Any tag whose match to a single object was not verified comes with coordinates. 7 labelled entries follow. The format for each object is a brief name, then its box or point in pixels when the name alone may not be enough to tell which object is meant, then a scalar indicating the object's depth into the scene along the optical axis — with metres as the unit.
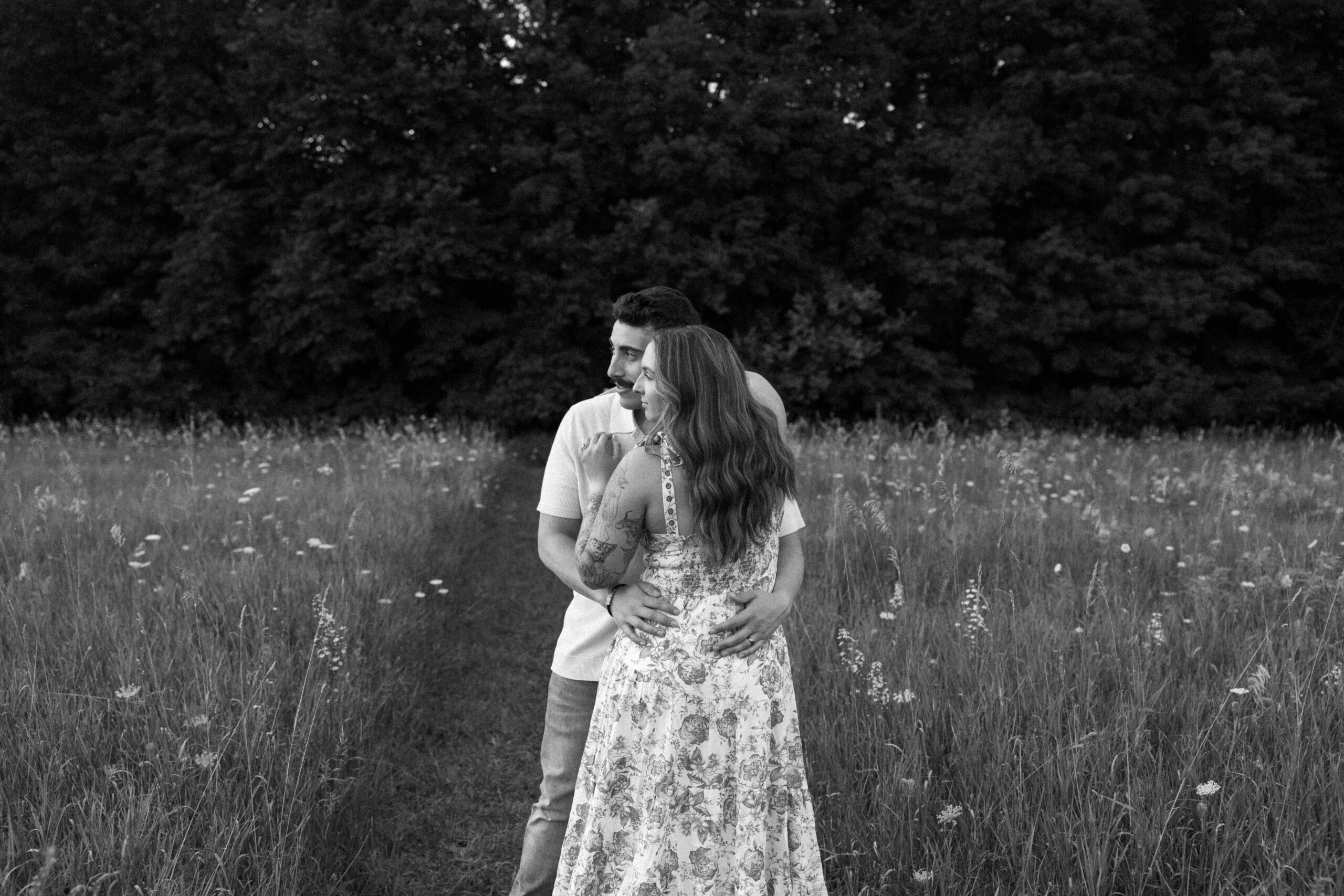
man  2.78
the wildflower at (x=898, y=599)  4.39
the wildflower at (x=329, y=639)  3.99
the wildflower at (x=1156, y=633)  3.88
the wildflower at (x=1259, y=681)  3.03
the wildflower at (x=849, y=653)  3.89
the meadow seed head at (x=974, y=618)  4.05
